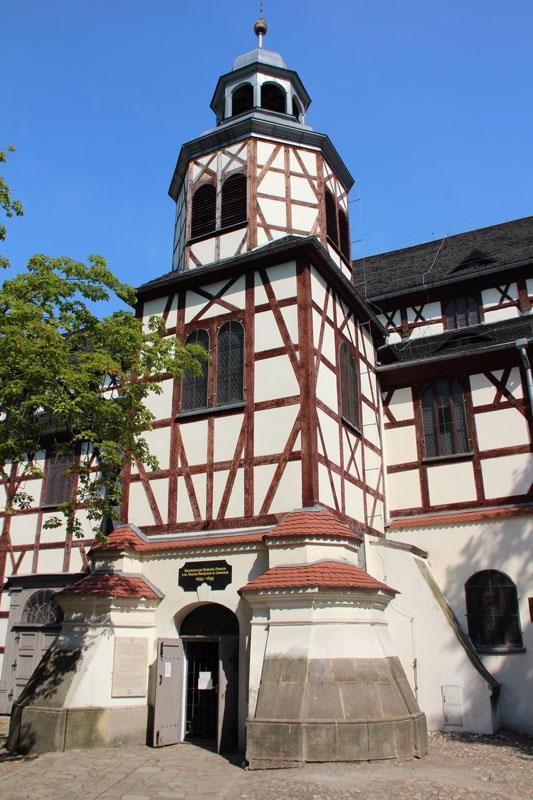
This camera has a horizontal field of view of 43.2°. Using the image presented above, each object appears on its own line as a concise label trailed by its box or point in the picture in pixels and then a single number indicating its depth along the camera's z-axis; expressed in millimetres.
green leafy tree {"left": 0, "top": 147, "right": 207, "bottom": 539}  9711
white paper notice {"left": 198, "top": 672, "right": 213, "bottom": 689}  12688
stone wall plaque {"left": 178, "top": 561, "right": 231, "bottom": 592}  12516
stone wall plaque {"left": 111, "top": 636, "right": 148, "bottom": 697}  12102
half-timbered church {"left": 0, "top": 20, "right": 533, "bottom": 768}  11070
